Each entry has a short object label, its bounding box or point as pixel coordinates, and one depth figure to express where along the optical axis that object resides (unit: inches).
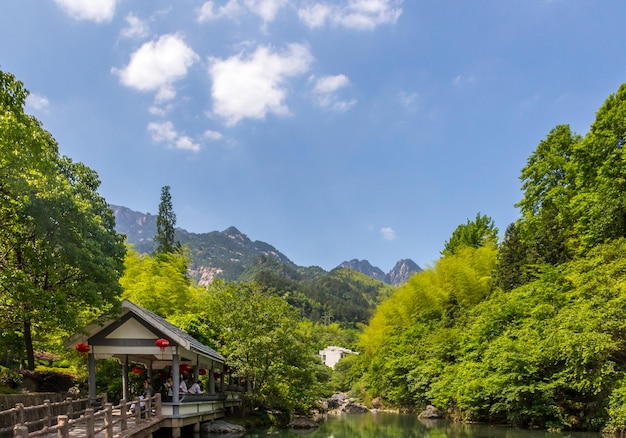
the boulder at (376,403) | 1267.7
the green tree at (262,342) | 666.2
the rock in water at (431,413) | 936.3
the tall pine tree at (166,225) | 1680.0
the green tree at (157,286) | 781.4
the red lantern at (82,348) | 473.7
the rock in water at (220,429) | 578.5
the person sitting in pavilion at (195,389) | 546.7
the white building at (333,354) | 2368.7
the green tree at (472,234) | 1554.7
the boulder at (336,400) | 1342.3
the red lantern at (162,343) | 469.4
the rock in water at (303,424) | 749.9
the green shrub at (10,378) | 461.7
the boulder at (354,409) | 1197.7
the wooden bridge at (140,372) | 323.6
